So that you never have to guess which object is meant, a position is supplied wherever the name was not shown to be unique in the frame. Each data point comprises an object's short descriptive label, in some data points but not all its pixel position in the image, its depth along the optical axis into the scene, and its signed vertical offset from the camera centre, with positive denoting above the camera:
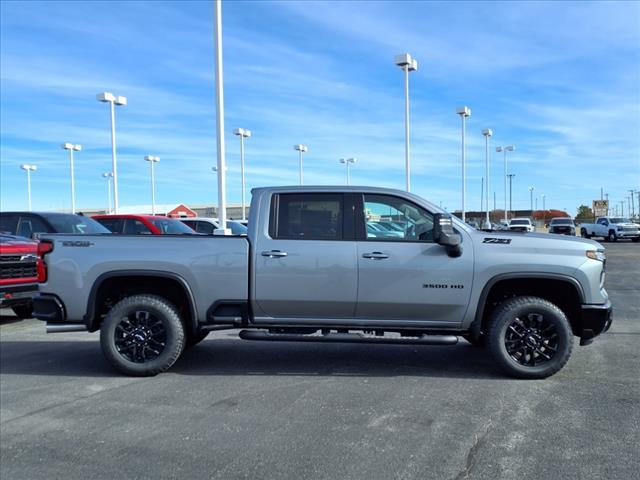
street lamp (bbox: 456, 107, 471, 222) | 39.53 +7.34
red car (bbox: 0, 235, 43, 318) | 9.11 -0.75
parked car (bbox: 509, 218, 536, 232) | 43.44 -0.32
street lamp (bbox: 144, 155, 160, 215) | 49.75 +5.59
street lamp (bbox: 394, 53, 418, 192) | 27.19 +6.83
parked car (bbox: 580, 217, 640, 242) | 35.66 -0.80
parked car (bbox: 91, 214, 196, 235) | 14.59 +0.00
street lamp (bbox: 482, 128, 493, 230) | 49.09 +7.28
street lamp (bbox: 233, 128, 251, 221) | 37.12 +5.76
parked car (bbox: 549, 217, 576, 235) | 39.88 -0.61
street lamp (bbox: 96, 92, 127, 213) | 28.89 +4.39
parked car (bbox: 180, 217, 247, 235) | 18.47 -0.04
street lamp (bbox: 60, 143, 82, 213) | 41.88 +5.67
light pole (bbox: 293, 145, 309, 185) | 46.28 +5.89
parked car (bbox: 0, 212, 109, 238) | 11.36 +0.04
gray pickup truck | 5.83 -0.63
